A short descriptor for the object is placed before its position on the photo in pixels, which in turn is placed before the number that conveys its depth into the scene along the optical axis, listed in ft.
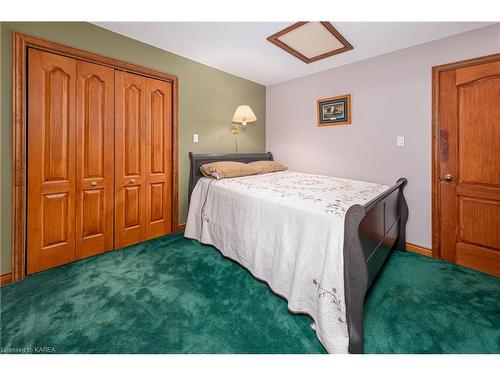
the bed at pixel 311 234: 4.18
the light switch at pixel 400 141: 8.78
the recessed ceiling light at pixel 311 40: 7.41
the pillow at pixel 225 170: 9.10
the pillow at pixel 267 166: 10.56
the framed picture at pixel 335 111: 10.20
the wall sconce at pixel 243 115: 10.91
